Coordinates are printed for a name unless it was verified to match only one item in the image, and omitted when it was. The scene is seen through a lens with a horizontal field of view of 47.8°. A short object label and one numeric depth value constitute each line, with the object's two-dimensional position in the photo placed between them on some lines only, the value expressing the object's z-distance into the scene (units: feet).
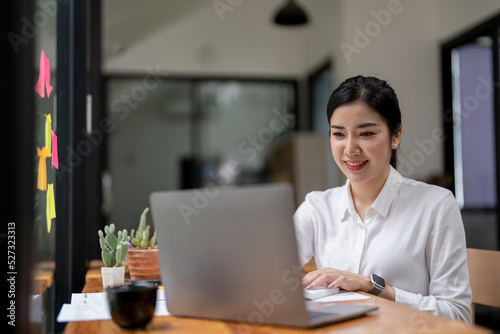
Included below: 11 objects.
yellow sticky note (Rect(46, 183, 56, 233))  5.31
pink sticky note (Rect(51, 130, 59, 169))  5.53
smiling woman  4.94
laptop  3.26
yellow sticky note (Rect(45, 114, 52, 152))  5.09
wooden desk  3.22
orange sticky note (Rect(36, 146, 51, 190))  4.59
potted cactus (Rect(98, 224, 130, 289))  5.11
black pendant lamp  16.46
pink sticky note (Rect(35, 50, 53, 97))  4.80
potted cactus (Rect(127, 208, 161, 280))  5.63
